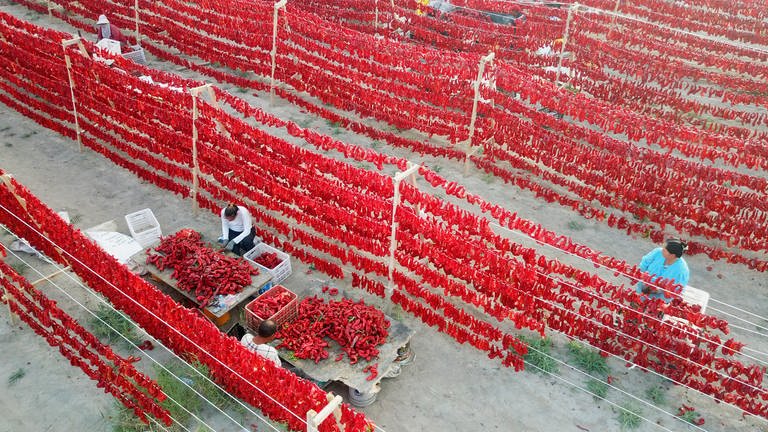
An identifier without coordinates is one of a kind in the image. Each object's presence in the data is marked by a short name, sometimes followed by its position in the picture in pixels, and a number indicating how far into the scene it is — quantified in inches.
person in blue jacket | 287.3
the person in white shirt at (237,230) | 340.5
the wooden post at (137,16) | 652.6
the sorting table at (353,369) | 261.6
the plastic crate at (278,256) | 335.9
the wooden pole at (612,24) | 760.3
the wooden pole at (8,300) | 290.8
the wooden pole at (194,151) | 366.9
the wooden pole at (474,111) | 434.9
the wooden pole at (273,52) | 536.7
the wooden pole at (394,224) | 297.7
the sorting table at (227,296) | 292.5
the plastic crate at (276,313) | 289.0
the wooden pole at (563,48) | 563.5
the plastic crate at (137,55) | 602.1
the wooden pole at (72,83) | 430.0
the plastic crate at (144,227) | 362.0
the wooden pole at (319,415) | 177.0
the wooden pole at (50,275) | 323.6
